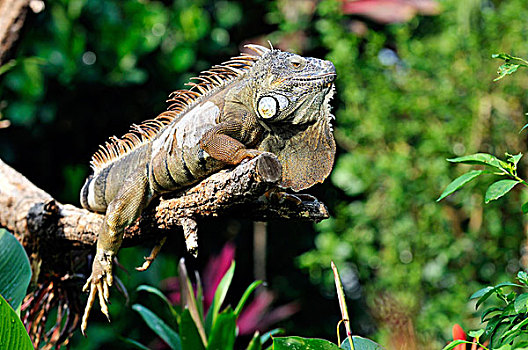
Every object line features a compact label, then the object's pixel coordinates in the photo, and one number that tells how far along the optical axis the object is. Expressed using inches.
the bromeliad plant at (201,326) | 105.9
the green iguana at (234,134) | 94.8
